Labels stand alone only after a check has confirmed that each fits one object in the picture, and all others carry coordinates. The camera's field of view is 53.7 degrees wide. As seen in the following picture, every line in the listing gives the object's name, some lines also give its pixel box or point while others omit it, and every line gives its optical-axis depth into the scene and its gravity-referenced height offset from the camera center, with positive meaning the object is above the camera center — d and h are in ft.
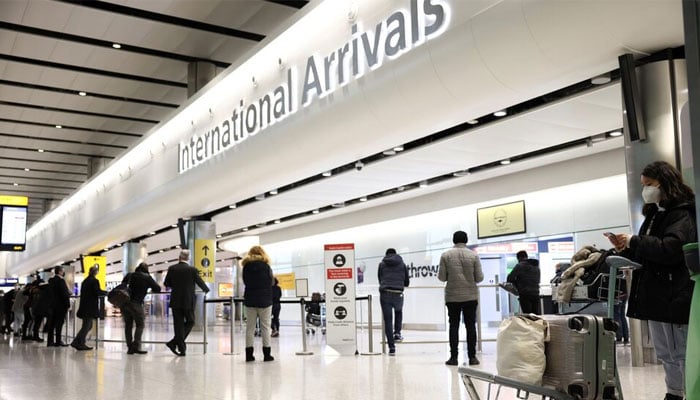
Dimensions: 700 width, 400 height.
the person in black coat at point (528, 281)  35.12 +0.02
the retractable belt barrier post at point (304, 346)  35.06 -3.01
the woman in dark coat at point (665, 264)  11.90 +0.24
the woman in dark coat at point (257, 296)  31.27 -0.36
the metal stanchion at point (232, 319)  36.52 -1.68
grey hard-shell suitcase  11.18 -1.30
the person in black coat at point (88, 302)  42.98 -0.61
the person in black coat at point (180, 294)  36.42 -0.21
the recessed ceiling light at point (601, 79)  25.49 +7.43
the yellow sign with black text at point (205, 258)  54.29 +2.44
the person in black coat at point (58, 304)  47.11 -0.77
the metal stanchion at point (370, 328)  34.50 -2.17
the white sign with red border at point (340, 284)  35.45 +0.11
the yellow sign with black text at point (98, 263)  83.82 +3.53
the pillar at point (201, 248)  54.44 +3.26
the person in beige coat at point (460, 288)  27.86 -0.19
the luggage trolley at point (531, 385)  11.42 -1.67
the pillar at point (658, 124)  20.06 +4.49
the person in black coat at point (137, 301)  39.27 -0.57
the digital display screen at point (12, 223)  54.03 +5.52
